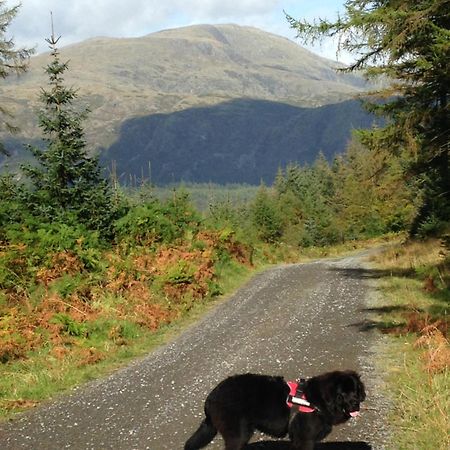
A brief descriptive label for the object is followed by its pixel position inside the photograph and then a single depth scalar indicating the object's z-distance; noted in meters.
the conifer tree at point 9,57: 20.84
